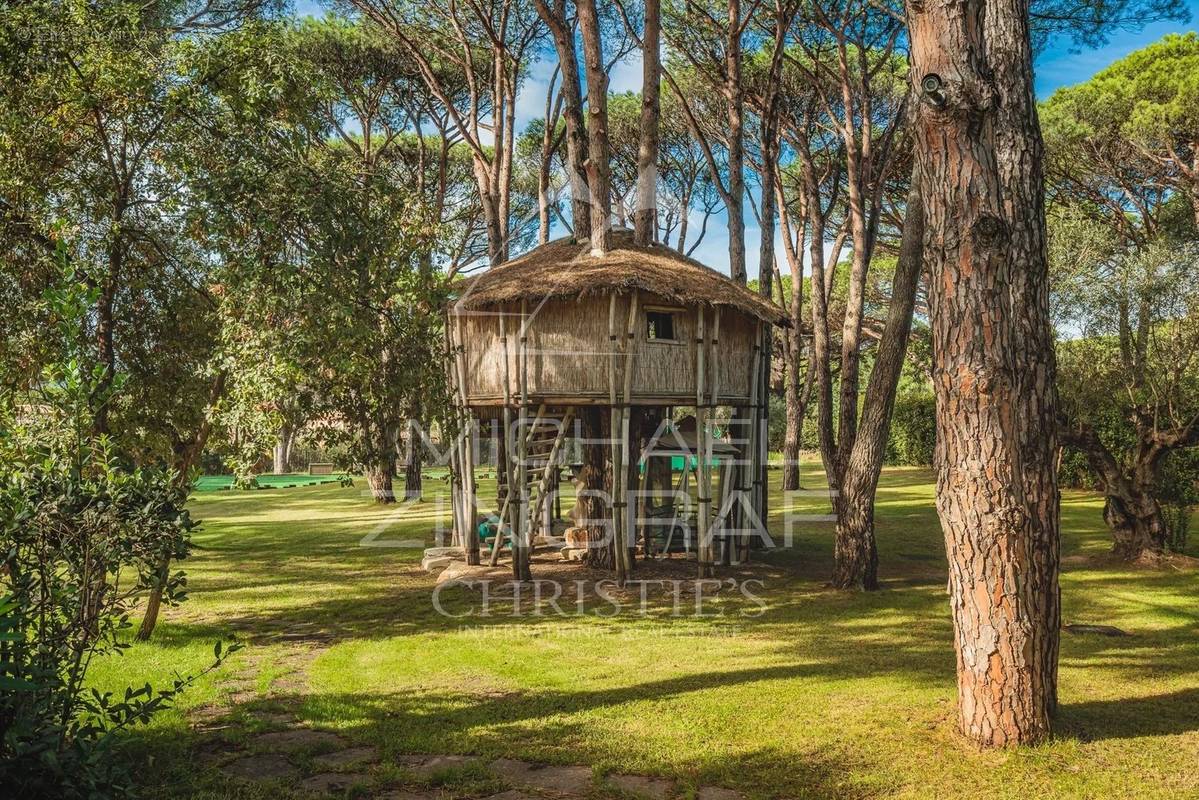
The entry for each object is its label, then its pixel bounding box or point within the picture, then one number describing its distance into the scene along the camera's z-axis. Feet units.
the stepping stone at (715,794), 20.34
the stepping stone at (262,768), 21.34
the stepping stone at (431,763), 21.77
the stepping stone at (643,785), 20.54
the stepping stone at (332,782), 20.62
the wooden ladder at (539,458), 47.98
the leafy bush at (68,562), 15.65
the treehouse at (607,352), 45.16
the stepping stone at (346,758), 22.30
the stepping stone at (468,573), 49.17
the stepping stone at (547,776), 20.88
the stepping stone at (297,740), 23.53
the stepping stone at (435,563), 53.09
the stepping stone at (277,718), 25.55
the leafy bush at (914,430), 111.14
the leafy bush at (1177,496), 51.49
